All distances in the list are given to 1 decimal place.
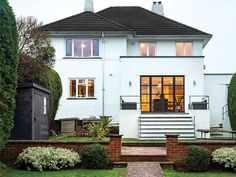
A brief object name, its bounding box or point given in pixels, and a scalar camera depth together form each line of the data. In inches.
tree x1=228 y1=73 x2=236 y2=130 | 627.9
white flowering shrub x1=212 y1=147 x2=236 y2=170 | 361.5
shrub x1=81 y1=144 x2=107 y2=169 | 364.5
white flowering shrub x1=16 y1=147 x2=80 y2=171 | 357.7
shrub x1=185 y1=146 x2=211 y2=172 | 363.9
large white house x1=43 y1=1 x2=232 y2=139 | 765.4
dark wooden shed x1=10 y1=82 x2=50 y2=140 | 438.2
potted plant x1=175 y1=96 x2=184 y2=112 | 781.0
